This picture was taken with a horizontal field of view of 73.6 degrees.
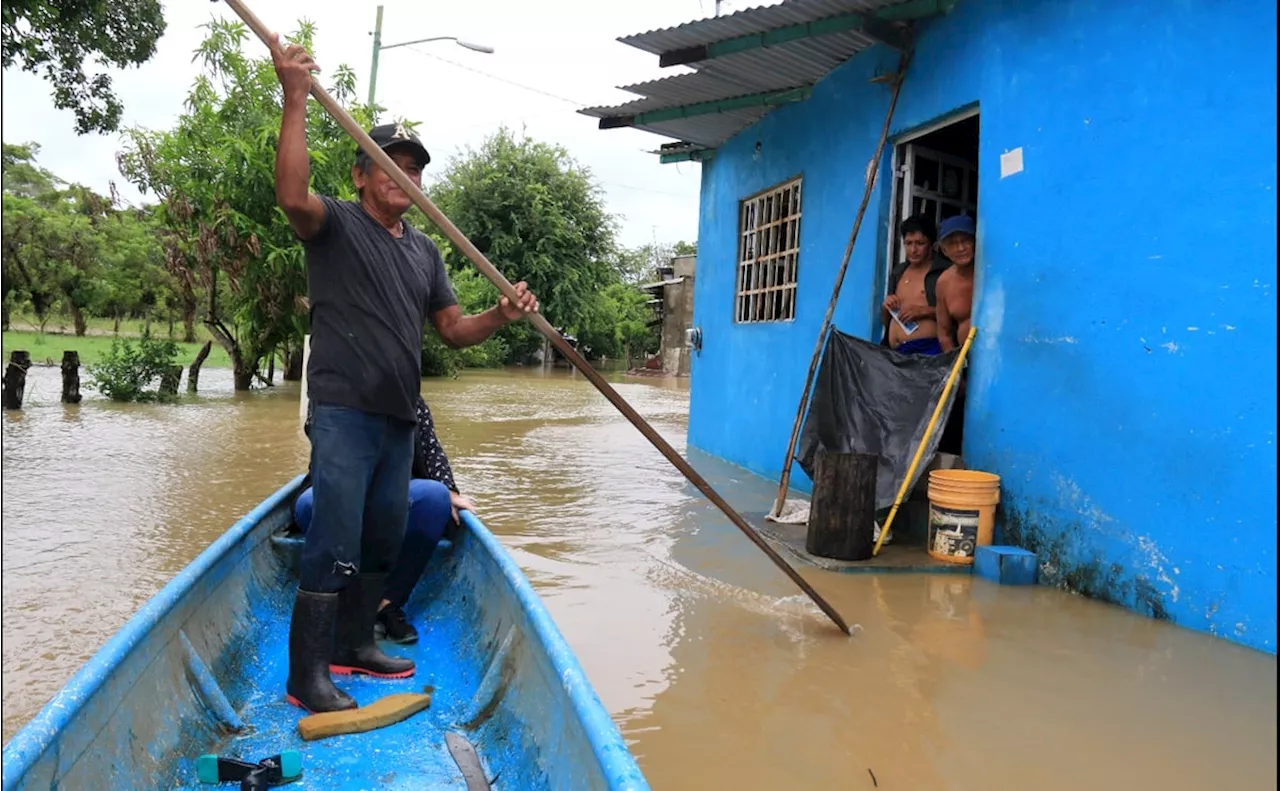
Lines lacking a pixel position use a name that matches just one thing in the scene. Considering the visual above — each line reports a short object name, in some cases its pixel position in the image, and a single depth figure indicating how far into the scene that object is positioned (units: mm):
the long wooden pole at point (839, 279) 5645
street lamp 12930
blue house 3523
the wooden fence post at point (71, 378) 11648
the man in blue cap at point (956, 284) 5207
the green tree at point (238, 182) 11984
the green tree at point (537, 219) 27438
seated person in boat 3094
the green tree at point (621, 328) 32094
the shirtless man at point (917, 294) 5547
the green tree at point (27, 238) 26644
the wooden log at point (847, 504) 4625
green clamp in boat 1994
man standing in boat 2428
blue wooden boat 1669
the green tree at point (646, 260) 33856
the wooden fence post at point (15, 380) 10766
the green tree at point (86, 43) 9328
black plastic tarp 5094
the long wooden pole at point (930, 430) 4832
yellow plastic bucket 4621
